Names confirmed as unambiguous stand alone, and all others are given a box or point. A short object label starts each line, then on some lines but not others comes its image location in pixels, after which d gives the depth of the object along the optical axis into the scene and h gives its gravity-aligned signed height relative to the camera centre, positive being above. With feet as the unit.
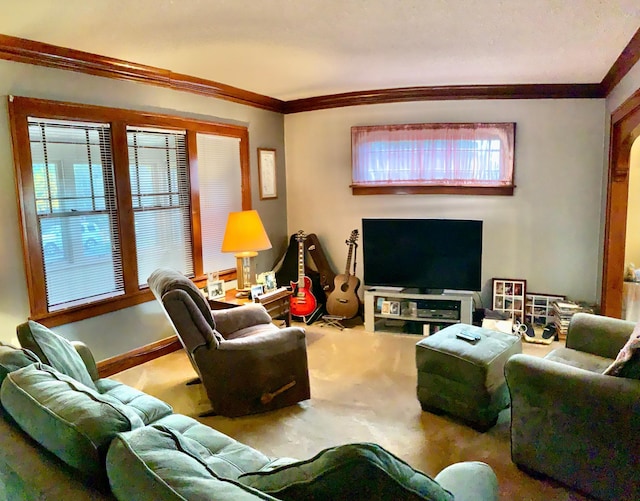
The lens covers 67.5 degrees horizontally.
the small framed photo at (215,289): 13.94 -2.83
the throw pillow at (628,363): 6.81 -2.60
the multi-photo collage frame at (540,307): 15.60 -4.03
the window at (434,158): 15.60 +0.95
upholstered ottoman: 9.47 -3.83
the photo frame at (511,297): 15.79 -3.69
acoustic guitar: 16.93 -3.77
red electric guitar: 16.70 -3.70
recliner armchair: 9.62 -3.45
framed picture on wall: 17.38 +0.66
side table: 13.66 -3.17
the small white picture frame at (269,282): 14.67 -2.78
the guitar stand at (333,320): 16.73 -4.60
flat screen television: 14.93 -2.13
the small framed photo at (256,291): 13.74 -2.87
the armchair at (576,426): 6.88 -3.70
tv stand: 15.21 -3.98
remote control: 10.37 -3.27
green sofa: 3.41 -2.13
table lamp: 13.64 -1.25
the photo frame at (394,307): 15.87 -3.93
